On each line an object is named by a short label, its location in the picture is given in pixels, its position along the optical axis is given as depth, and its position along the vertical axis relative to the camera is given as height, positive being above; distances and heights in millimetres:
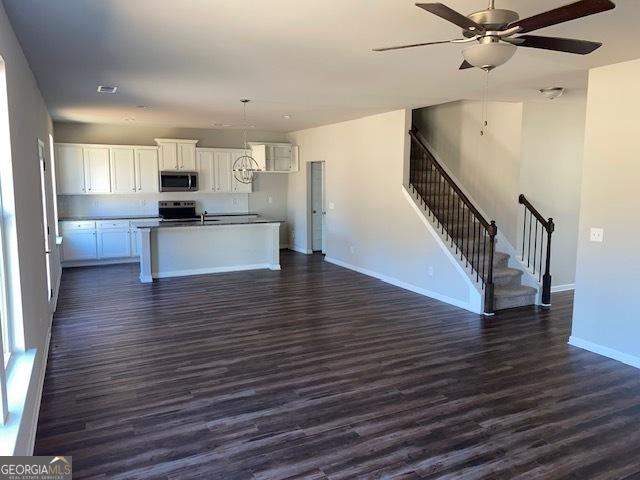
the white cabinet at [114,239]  8820 -976
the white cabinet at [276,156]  10047 +686
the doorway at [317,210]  10141 -465
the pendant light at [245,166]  10020 +469
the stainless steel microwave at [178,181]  9359 +126
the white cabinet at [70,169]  8578 +322
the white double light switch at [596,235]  4427 -416
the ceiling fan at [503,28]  2047 +769
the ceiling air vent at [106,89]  5258 +1108
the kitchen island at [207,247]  7691 -1019
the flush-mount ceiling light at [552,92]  5266 +1107
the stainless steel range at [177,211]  9602 -477
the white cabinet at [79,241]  8555 -981
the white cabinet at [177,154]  9328 +675
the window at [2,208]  2662 -120
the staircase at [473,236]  6039 -663
